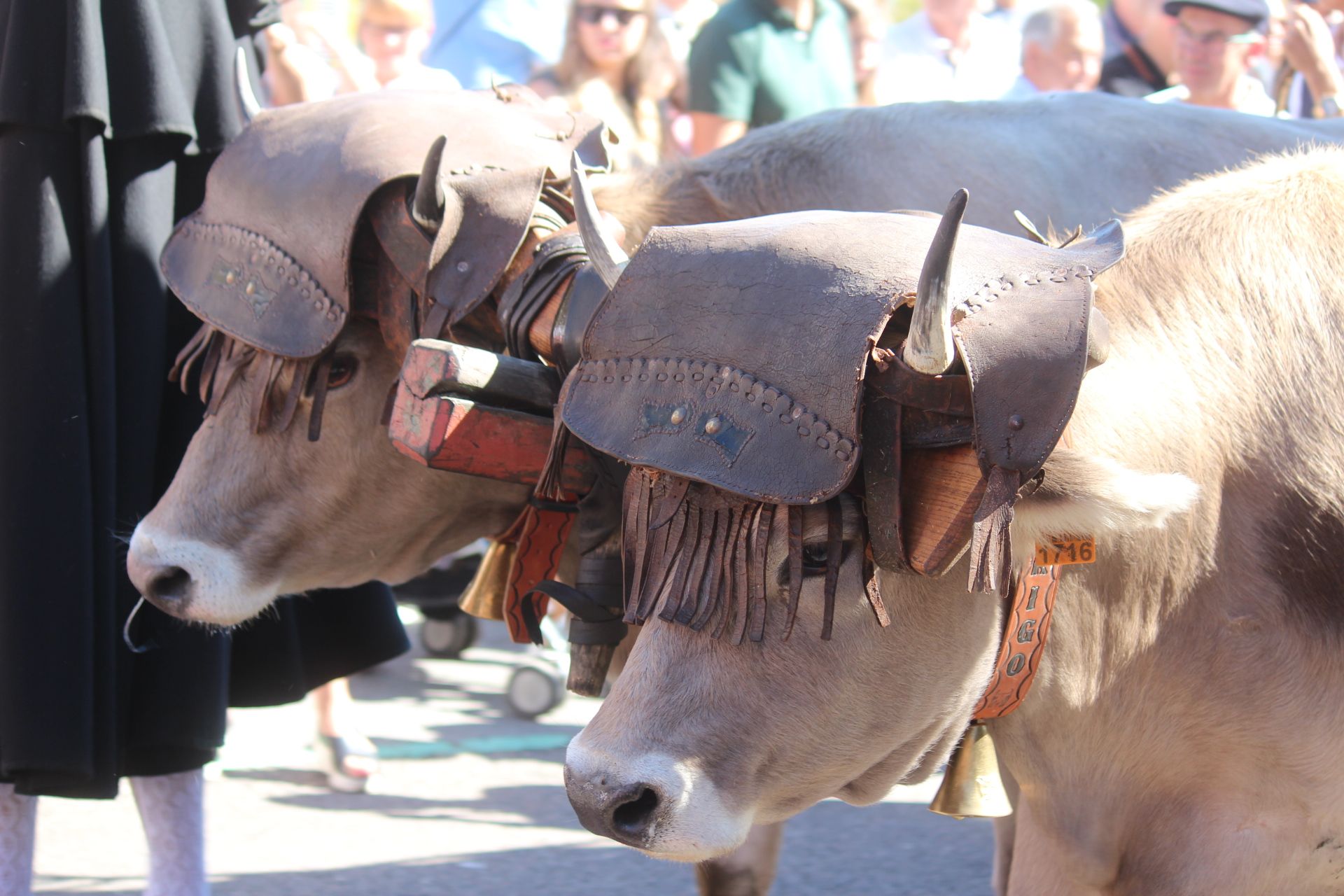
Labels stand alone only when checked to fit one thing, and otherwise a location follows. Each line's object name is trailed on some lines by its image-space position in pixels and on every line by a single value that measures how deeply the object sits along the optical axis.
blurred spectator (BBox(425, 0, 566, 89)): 6.09
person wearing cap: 5.61
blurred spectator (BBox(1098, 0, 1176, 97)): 5.92
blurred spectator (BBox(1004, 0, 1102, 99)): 5.89
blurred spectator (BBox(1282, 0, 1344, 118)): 5.28
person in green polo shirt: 4.94
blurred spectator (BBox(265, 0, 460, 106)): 5.73
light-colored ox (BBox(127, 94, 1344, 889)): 2.83
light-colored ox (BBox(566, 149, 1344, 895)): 1.98
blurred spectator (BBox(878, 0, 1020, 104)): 6.14
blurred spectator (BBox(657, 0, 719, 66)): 6.66
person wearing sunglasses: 5.28
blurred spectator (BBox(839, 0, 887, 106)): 5.84
